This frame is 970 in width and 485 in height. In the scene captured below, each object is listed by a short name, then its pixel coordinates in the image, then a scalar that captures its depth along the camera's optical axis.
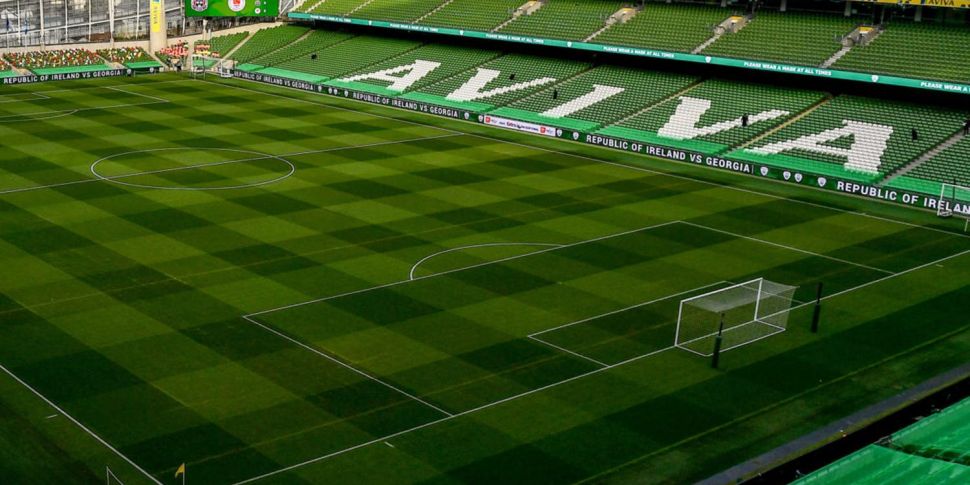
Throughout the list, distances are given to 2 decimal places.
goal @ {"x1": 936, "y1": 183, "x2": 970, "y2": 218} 42.53
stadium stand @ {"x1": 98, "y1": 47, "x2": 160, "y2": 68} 76.31
